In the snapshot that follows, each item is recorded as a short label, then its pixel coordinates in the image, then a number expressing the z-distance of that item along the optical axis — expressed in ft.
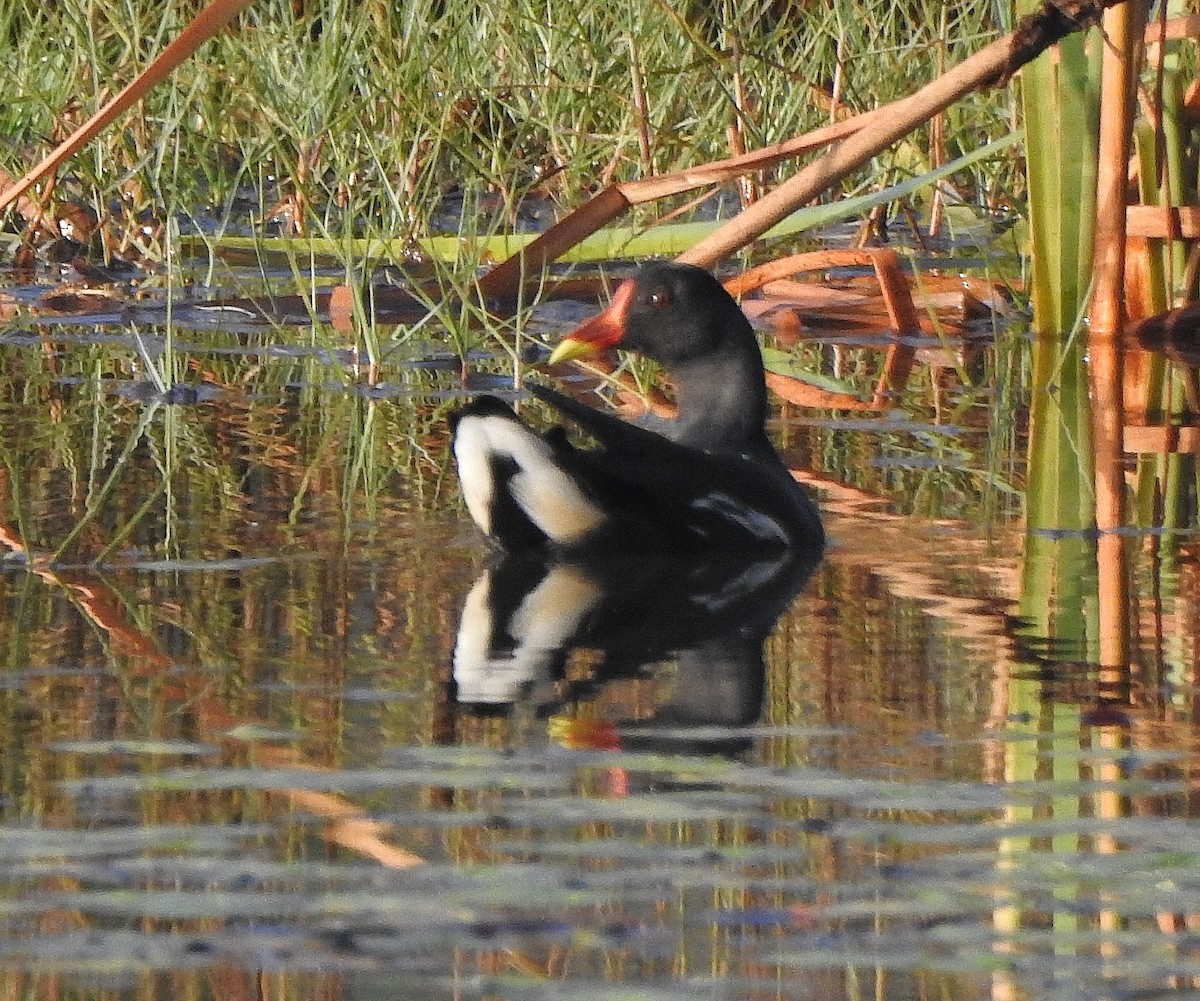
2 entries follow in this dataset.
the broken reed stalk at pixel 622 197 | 38.60
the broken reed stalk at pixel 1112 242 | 35.29
